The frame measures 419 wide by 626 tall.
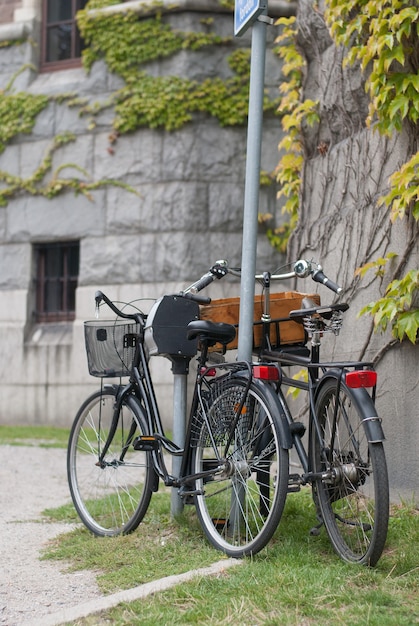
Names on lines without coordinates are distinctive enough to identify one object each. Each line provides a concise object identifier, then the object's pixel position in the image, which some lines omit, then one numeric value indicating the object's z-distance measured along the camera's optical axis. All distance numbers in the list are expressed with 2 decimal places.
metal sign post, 9.16
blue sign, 9.02
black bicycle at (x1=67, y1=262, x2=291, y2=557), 8.16
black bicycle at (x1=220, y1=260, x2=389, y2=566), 7.22
